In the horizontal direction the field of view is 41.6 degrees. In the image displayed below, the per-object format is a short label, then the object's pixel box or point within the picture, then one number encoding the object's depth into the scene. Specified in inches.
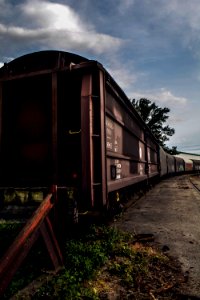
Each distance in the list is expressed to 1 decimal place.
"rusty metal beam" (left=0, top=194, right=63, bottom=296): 87.5
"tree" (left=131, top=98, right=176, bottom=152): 2201.0
